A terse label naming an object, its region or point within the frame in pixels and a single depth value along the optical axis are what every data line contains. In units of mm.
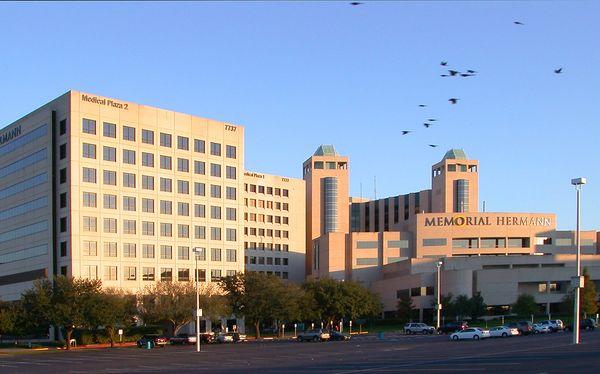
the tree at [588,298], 109350
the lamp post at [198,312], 67212
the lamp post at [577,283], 52750
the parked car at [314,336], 89812
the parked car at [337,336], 89781
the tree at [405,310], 135375
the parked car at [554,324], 86625
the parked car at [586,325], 87494
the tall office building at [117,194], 113125
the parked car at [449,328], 99000
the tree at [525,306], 123875
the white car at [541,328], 84500
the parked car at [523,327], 82188
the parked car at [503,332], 79312
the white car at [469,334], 75312
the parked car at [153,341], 86981
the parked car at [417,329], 102438
